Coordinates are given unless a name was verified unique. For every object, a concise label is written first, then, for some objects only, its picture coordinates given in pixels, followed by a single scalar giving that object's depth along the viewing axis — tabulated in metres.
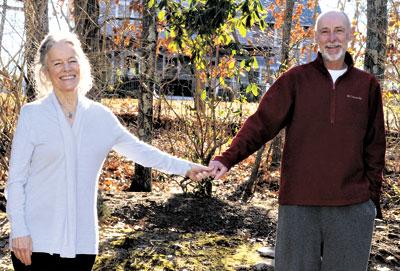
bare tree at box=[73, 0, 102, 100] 7.55
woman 2.82
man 3.27
